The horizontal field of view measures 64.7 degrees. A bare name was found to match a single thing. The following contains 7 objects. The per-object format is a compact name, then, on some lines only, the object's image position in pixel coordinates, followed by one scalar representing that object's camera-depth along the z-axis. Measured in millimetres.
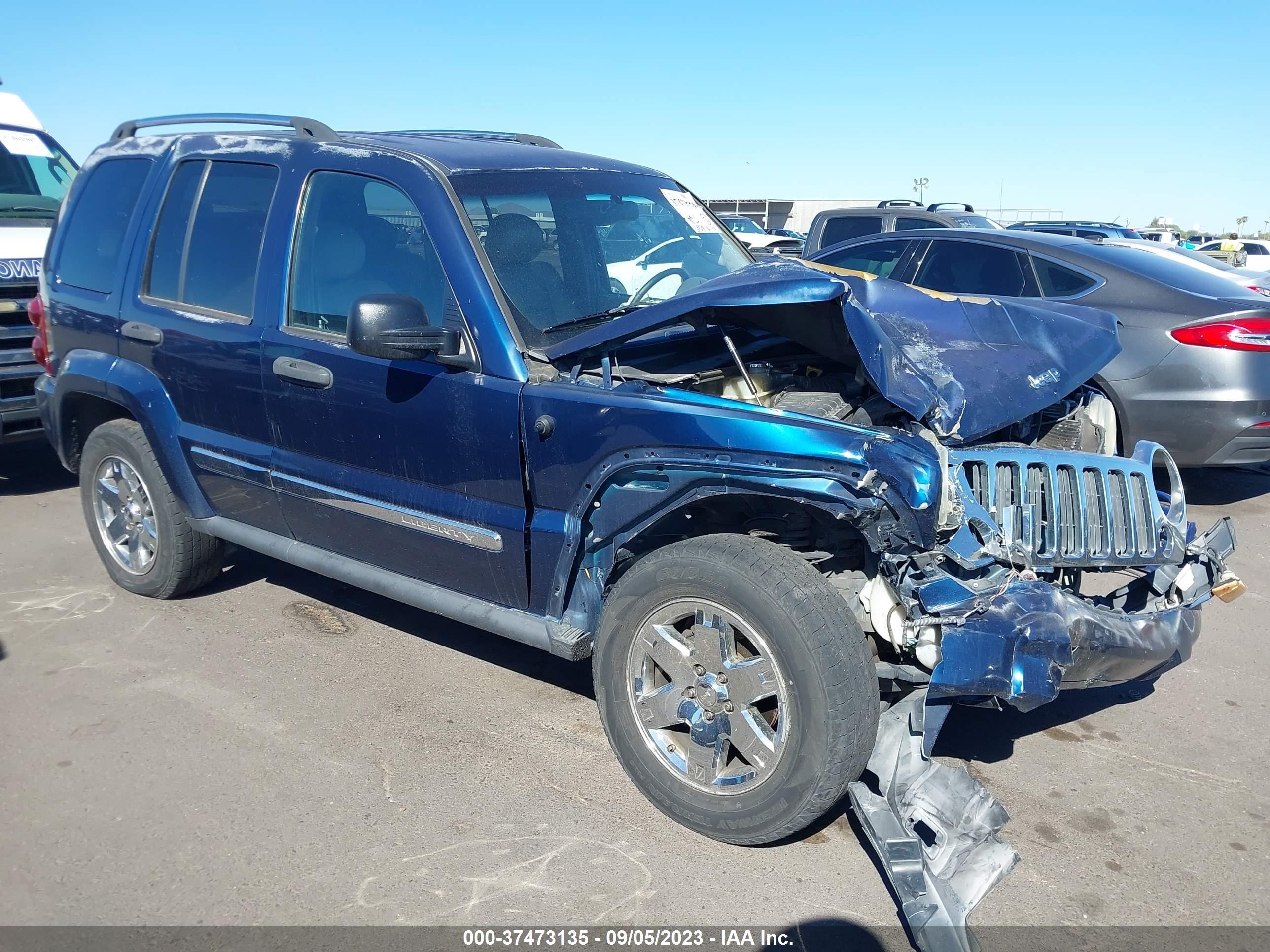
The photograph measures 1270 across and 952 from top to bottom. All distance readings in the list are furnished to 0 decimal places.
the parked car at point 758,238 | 13742
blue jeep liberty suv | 2785
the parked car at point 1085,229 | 16047
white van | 6570
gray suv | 10914
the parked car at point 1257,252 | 31656
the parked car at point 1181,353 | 5730
